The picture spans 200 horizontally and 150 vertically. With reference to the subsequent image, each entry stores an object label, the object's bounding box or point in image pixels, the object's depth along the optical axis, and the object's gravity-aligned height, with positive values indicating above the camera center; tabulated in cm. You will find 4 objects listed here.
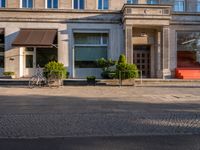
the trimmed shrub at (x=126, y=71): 1139 +28
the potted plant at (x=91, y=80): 1174 -35
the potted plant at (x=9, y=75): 1381 +6
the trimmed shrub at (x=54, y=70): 1106 +37
